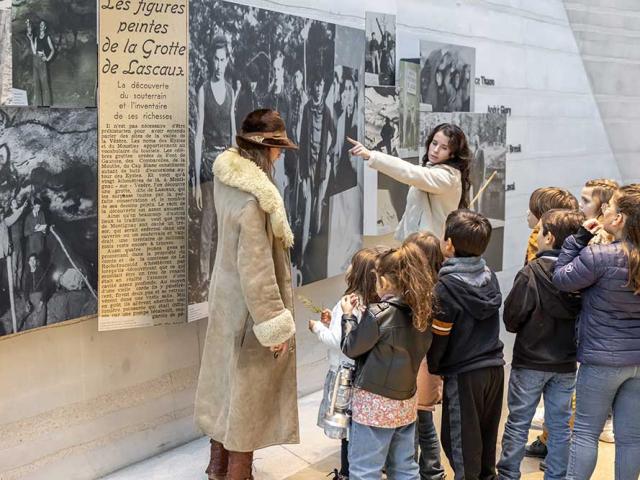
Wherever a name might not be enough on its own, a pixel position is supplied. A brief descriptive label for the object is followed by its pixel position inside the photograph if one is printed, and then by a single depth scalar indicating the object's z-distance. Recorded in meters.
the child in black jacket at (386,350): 3.38
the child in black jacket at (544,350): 3.92
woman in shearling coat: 3.62
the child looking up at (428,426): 4.08
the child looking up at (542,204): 4.47
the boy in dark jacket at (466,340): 3.72
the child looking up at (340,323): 3.45
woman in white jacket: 4.60
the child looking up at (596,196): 4.51
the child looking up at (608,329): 3.62
